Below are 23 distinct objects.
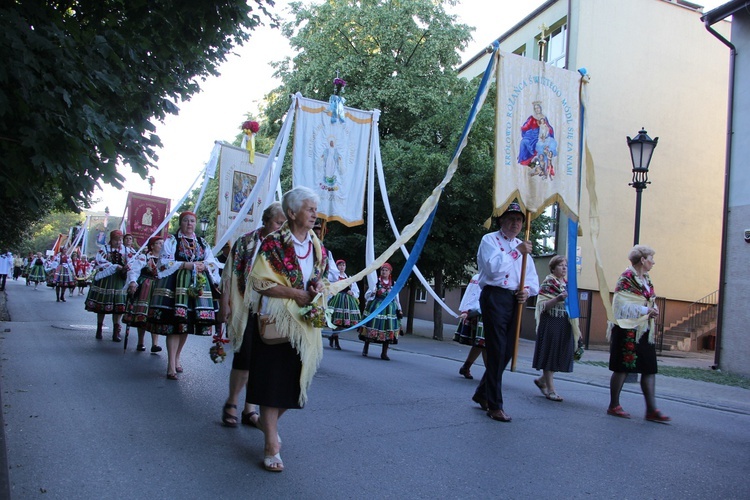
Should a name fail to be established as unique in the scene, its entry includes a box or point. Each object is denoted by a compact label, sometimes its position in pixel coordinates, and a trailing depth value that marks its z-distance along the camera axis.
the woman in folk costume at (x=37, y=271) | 33.44
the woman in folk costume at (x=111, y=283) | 10.65
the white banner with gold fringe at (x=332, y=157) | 9.67
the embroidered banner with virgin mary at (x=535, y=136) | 6.43
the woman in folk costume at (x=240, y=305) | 4.68
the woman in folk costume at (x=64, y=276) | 23.27
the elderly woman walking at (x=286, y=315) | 4.09
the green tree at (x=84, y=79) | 3.89
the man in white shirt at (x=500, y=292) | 5.86
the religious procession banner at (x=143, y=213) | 13.47
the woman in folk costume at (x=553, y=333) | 7.47
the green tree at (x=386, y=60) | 21.33
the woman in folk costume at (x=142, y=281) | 8.01
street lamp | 11.16
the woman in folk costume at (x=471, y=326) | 8.80
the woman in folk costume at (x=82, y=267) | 27.02
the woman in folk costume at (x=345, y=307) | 12.97
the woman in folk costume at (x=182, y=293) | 7.26
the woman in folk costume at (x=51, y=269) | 26.09
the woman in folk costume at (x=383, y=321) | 11.30
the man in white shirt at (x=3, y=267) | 29.05
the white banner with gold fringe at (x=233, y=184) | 11.09
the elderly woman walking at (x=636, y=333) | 6.39
